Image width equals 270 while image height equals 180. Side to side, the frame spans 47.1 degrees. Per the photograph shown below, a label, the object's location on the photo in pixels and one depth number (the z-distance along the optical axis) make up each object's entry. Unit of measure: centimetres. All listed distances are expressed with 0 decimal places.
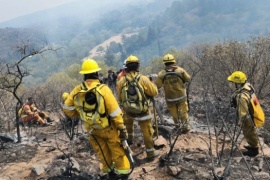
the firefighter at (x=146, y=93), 584
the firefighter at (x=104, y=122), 468
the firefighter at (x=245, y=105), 571
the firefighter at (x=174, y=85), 716
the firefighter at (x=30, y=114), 1054
